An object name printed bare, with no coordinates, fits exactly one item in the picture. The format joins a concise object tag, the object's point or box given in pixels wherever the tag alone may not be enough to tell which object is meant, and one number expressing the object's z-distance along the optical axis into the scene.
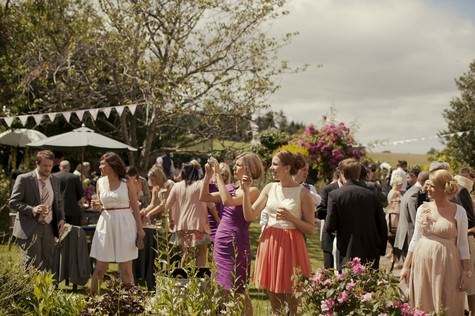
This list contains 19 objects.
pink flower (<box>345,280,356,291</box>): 4.06
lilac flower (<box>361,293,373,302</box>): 3.93
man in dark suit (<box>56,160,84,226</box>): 10.15
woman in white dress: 6.80
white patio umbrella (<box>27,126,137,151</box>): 12.59
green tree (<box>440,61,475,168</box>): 36.59
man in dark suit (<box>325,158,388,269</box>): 6.27
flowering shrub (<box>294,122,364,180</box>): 14.24
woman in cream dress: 5.57
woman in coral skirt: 5.43
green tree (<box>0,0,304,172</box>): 17.09
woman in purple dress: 5.88
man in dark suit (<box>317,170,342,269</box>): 7.47
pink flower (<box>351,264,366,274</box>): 4.21
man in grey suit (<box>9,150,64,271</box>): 6.95
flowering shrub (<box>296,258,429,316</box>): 3.92
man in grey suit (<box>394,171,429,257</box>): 7.49
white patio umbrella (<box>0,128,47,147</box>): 16.78
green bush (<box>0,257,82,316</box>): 4.58
